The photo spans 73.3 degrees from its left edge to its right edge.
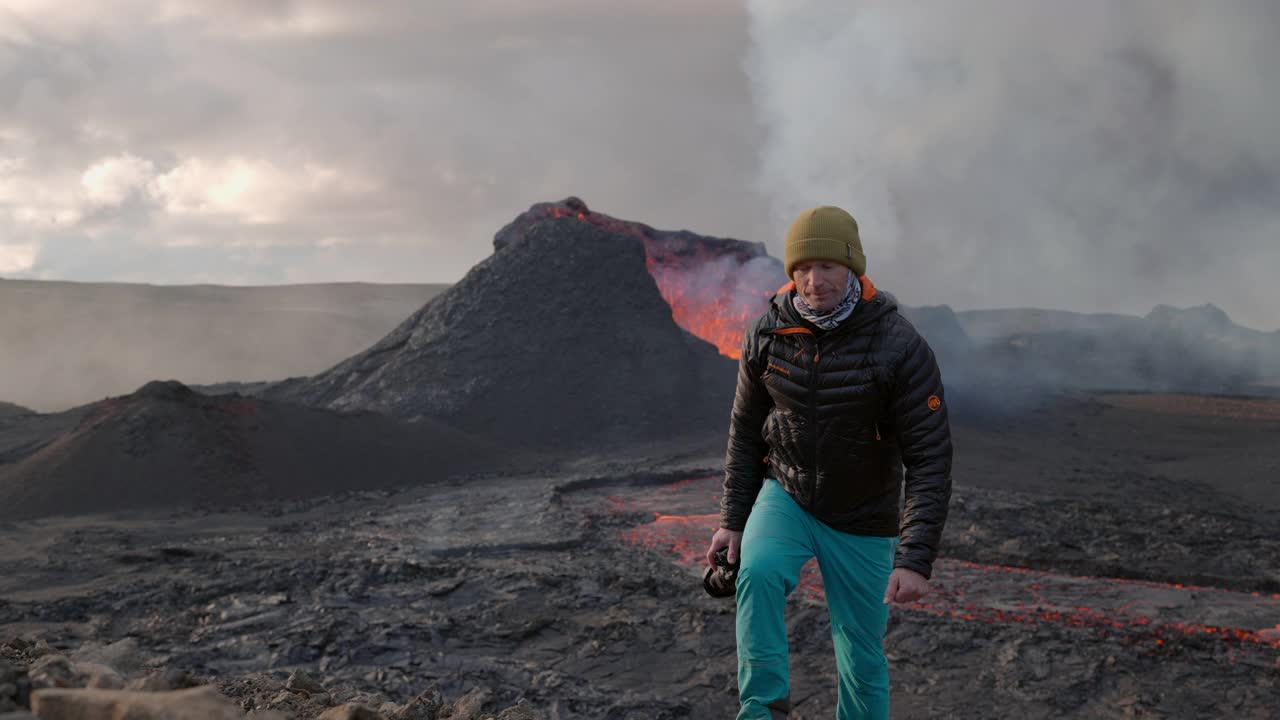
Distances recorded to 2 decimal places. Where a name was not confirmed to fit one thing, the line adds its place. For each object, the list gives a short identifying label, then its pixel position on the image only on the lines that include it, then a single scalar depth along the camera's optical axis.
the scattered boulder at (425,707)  3.66
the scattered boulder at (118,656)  4.77
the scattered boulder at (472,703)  4.01
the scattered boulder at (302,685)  4.15
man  2.85
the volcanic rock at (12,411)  27.72
